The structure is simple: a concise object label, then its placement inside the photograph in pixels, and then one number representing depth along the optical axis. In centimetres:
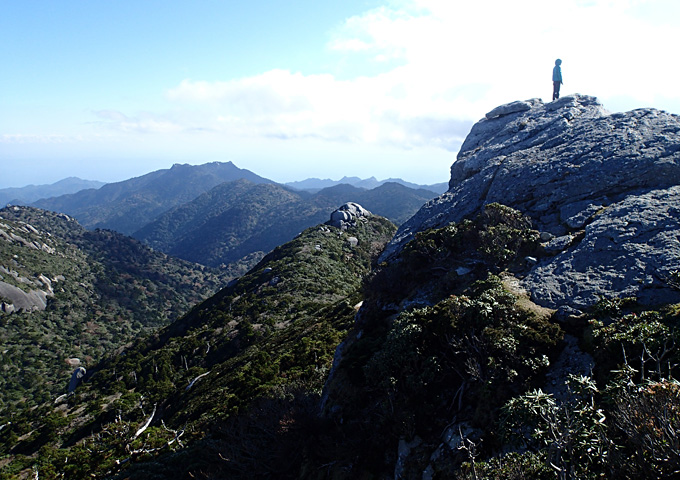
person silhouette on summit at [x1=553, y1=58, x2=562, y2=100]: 2830
